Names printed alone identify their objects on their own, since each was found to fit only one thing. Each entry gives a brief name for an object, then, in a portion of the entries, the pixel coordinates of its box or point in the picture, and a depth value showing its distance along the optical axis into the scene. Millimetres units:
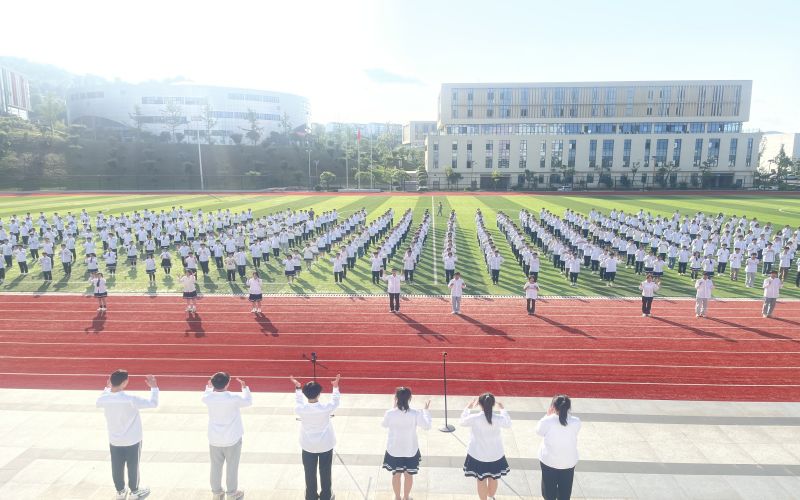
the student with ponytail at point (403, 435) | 5414
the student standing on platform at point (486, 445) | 5312
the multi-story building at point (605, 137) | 75250
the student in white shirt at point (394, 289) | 14836
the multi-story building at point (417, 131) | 166688
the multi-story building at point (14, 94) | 101069
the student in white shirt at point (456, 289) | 14484
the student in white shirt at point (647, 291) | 14219
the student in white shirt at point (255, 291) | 14512
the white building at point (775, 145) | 101438
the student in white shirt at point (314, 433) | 5371
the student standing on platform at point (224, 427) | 5566
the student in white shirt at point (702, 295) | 14258
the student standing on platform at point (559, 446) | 5117
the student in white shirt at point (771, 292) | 14026
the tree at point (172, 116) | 96688
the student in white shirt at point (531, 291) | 14648
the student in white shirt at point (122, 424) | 5684
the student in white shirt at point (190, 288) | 14555
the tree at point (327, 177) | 69762
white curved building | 100438
